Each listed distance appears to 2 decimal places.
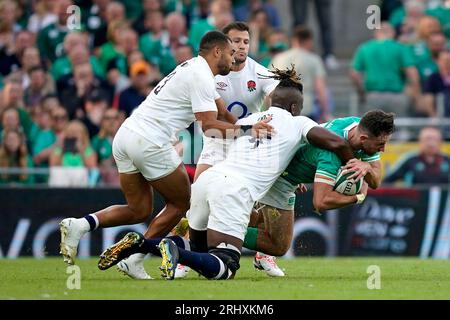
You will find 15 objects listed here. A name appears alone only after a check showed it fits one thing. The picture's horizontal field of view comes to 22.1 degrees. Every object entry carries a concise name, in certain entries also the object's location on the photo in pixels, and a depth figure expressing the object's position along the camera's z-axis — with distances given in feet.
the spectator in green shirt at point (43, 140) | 58.85
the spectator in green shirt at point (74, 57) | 62.23
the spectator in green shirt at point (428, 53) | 63.82
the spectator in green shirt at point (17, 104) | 59.82
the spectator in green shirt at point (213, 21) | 63.00
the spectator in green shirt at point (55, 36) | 64.80
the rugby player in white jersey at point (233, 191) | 34.12
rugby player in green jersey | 34.91
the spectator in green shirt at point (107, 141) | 58.39
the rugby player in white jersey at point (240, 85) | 40.21
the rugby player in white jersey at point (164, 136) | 36.29
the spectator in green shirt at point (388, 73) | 62.18
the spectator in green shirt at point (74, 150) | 57.11
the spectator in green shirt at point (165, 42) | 64.08
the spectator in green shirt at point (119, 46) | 64.23
